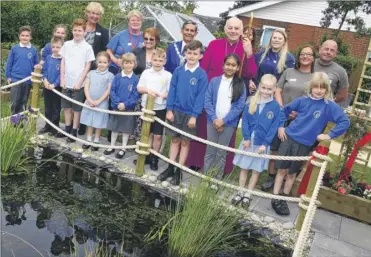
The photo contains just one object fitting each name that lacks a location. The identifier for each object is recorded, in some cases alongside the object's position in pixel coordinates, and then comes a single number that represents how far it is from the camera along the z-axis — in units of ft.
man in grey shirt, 15.39
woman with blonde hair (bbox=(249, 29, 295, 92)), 15.58
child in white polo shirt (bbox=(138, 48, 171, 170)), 15.66
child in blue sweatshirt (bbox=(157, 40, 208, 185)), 14.64
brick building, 60.64
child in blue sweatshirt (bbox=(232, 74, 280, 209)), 13.80
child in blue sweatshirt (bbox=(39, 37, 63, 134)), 18.22
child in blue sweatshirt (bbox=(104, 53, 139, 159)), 16.52
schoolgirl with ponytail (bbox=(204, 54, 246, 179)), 14.21
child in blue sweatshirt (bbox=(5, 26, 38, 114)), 19.49
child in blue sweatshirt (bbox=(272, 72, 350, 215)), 13.50
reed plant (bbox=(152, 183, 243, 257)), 10.02
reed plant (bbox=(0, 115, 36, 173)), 13.66
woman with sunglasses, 16.92
